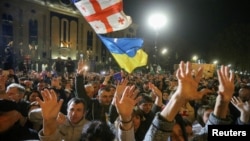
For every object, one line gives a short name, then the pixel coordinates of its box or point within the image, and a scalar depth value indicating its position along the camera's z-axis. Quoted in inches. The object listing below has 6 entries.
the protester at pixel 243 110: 87.2
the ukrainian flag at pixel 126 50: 185.4
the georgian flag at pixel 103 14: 175.4
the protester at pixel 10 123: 75.5
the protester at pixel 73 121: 98.0
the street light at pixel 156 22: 250.8
